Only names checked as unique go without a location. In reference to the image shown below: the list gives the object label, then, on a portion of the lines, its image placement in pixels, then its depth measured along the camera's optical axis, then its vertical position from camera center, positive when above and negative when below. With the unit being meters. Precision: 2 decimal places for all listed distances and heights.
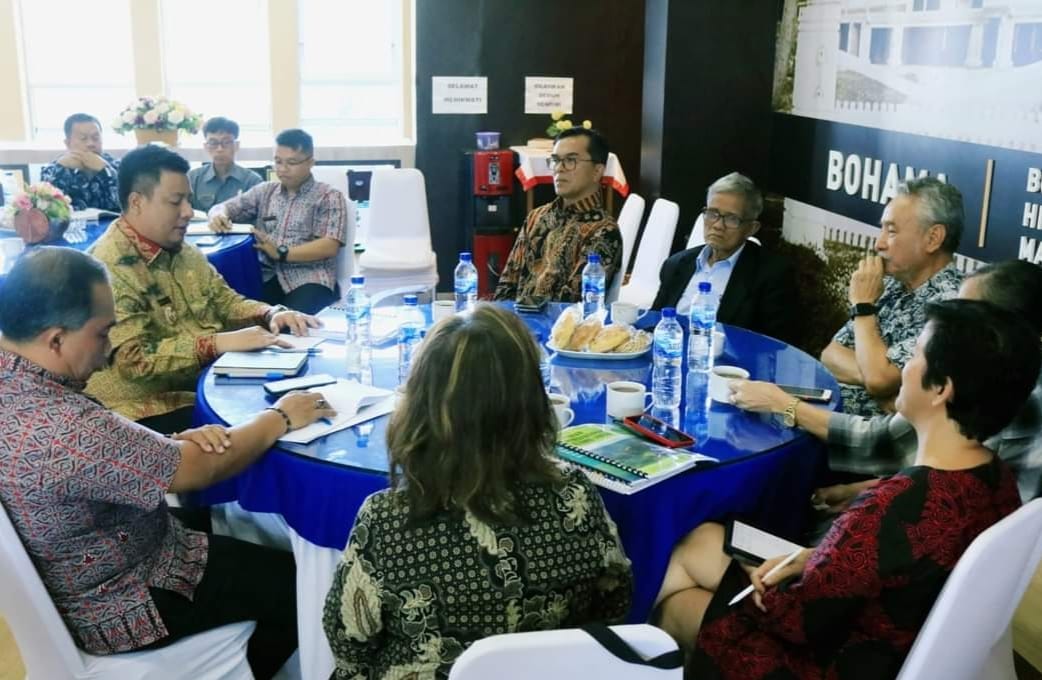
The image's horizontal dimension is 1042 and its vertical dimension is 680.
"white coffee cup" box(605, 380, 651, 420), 2.36 -0.67
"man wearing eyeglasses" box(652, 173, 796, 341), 3.47 -0.53
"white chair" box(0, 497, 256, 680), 1.75 -1.06
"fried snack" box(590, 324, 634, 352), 2.83 -0.63
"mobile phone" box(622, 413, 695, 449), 2.20 -0.71
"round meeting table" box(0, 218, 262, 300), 4.45 -0.67
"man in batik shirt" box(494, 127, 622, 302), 3.80 -0.44
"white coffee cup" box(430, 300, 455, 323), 3.20 -0.63
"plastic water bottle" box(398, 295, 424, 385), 2.72 -0.64
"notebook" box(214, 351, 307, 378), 2.66 -0.68
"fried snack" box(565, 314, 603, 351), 2.86 -0.63
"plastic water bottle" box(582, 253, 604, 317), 3.30 -0.57
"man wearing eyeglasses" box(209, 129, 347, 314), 4.86 -0.61
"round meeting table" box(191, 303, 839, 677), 2.08 -0.81
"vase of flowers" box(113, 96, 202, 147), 5.93 -0.07
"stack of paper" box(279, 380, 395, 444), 2.23 -0.71
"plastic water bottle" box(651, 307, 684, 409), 2.55 -0.62
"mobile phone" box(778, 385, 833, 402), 2.50 -0.69
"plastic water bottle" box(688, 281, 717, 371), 2.66 -0.60
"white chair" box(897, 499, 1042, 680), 1.47 -0.74
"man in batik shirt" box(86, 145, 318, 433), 2.89 -0.62
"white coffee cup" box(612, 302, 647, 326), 3.14 -0.62
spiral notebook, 2.03 -0.72
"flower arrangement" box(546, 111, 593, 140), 7.23 -0.07
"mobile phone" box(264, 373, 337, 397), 2.51 -0.69
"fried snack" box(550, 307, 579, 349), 2.86 -0.62
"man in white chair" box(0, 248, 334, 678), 1.81 -0.71
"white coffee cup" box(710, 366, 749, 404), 2.52 -0.68
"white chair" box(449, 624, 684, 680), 1.18 -0.65
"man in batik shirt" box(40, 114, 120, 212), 5.61 -0.36
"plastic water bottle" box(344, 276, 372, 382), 2.72 -0.63
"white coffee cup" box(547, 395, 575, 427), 2.33 -0.70
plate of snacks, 2.82 -0.64
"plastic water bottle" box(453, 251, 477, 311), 3.32 -0.56
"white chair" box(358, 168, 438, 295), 5.94 -0.75
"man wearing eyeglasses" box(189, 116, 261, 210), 5.73 -0.40
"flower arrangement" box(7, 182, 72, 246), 4.35 -0.46
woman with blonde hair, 1.51 -0.63
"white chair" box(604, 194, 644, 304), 5.12 -0.54
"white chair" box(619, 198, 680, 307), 4.86 -0.68
